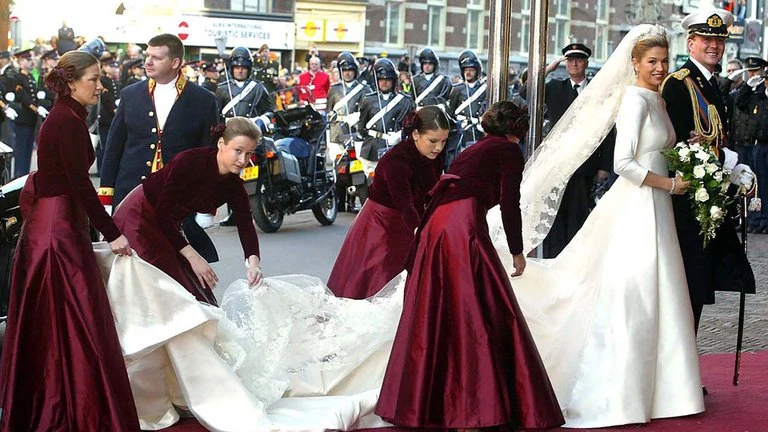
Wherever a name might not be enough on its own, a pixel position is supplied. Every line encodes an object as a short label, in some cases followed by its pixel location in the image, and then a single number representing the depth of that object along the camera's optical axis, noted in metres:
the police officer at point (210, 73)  18.86
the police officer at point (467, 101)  16.95
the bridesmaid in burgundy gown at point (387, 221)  7.29
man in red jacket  23.09
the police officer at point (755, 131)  15.38
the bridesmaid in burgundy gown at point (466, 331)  5.47
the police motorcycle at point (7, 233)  7.18
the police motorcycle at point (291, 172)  13.60
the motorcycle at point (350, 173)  15.27
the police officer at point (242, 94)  14.77
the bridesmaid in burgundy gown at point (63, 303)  5.25
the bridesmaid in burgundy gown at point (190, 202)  6.11
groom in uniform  6.52
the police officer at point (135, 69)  20.36
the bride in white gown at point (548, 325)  5.69
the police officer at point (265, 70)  19.22
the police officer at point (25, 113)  19.12
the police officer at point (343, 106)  15.77
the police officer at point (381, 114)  15.28
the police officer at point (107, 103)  17.92
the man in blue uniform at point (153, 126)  7.71
